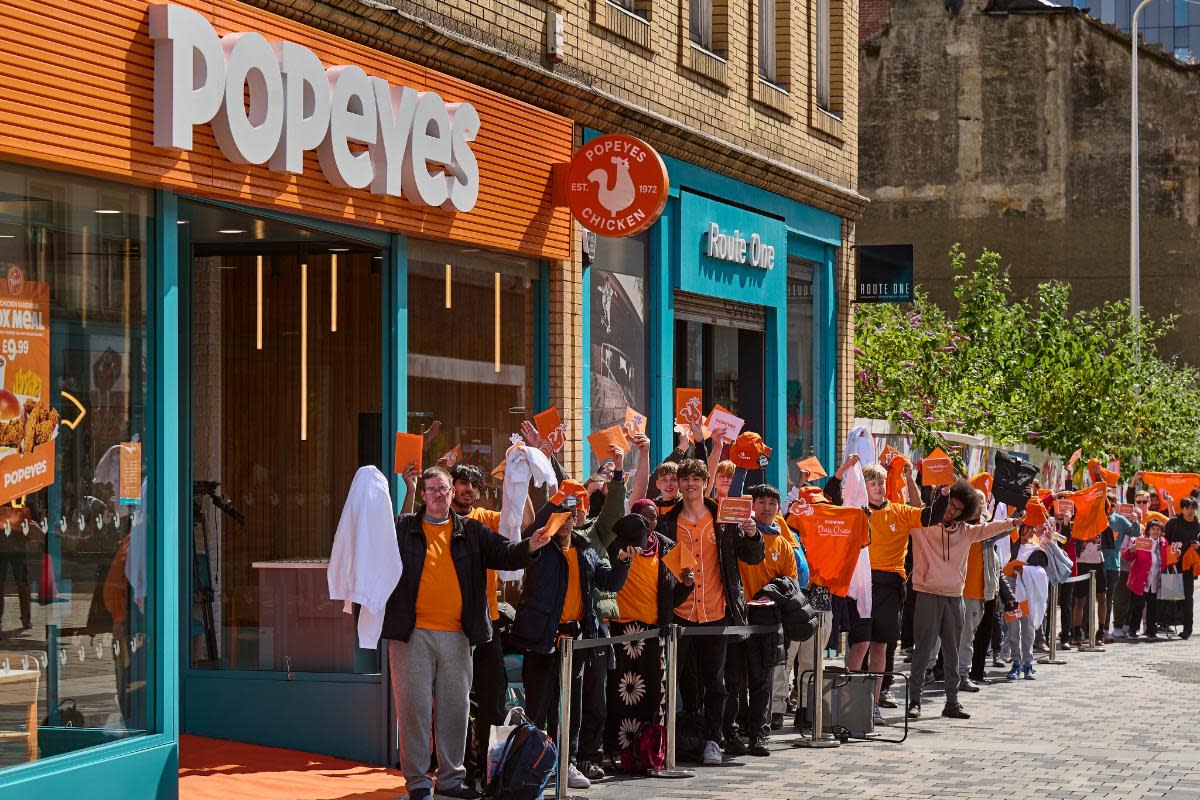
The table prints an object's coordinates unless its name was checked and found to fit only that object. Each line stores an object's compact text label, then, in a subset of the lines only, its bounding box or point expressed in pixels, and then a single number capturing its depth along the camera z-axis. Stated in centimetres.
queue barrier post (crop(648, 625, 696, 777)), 1151
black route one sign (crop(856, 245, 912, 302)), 2167
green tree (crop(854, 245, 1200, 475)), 2722
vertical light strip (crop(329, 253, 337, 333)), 1189
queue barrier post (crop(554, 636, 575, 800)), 1052
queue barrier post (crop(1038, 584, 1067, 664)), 1964
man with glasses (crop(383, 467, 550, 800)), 998
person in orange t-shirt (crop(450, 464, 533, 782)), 1059
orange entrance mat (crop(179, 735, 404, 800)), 1025
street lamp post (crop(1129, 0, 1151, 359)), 3719
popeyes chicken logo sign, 1359
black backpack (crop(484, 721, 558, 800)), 990
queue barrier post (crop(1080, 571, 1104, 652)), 2133
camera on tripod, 1205
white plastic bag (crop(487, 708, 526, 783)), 998
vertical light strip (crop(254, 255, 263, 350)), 1200
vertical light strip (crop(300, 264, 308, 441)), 1204
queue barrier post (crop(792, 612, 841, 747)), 1299
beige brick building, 1250
